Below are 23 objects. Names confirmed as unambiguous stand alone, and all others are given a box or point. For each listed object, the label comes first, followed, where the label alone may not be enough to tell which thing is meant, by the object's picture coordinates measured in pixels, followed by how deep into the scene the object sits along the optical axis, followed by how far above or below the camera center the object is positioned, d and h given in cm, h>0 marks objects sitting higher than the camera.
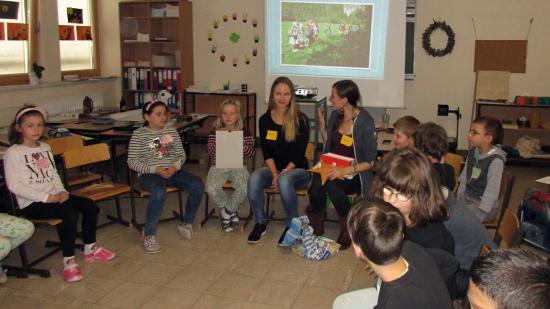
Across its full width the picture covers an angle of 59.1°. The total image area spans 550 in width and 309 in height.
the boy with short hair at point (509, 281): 101 -42
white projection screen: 616 +52
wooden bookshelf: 722 +53
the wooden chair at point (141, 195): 362 -90
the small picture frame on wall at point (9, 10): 555 +83
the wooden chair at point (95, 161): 352 -61
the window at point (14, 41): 561 +48
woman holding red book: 358 -54
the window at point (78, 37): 672 +65
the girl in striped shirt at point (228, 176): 381 -72
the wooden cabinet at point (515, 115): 625 -38
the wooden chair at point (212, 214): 383 -109
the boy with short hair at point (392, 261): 142 -54
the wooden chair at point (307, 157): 403 -60
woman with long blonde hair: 364 -55
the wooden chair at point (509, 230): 215 -66
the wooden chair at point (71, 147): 379 -53
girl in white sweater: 304 -69
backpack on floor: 330 -91
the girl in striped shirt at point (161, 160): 362 -59
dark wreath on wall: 650 +62
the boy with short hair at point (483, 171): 298 -54
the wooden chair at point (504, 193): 299 -66
